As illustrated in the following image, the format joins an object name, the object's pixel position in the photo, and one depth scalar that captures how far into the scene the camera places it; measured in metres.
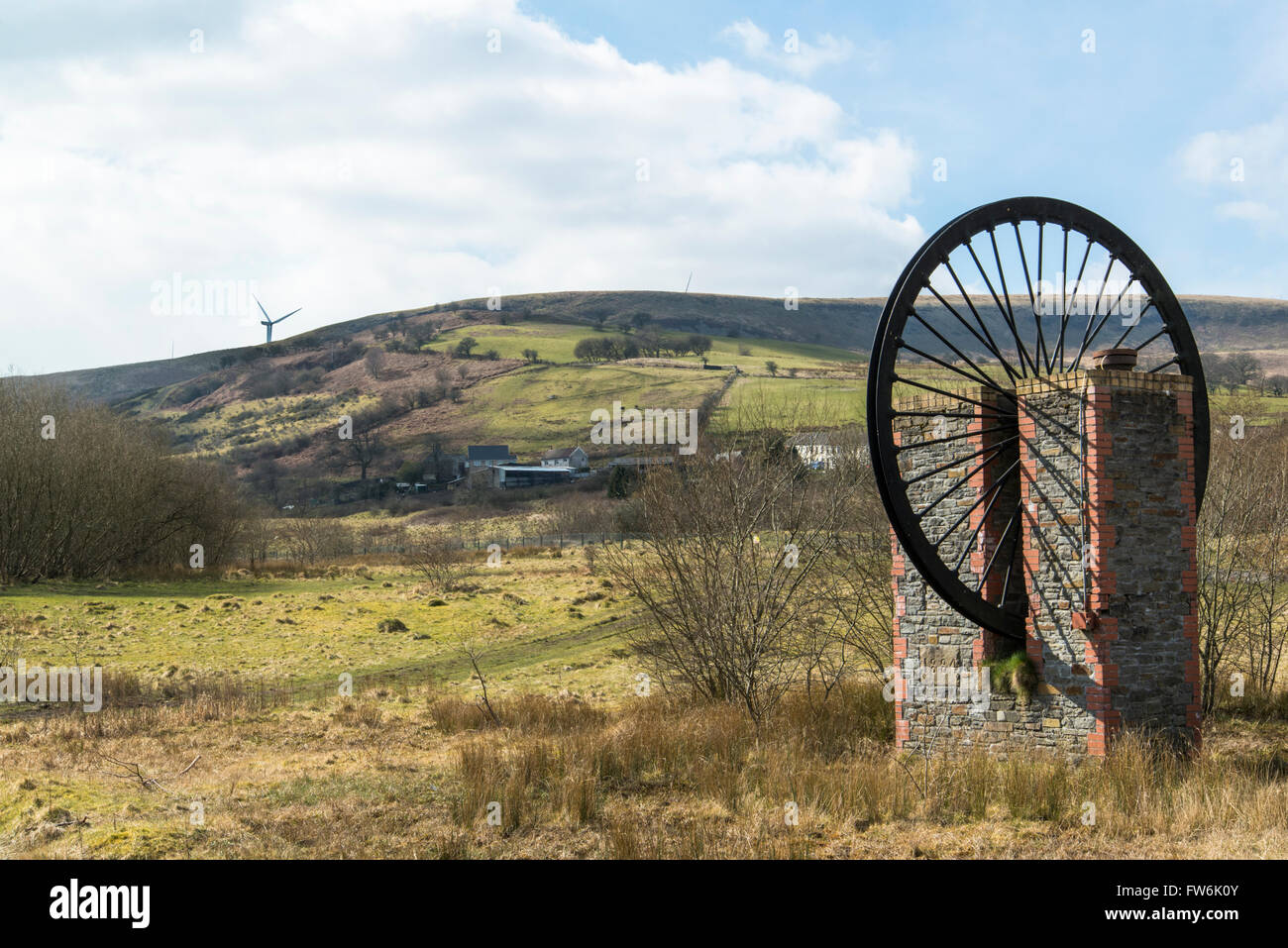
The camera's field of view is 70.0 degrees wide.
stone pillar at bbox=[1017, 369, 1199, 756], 11.26
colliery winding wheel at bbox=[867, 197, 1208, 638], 12.08
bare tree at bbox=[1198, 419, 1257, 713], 15.88
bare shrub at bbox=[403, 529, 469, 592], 40.59
